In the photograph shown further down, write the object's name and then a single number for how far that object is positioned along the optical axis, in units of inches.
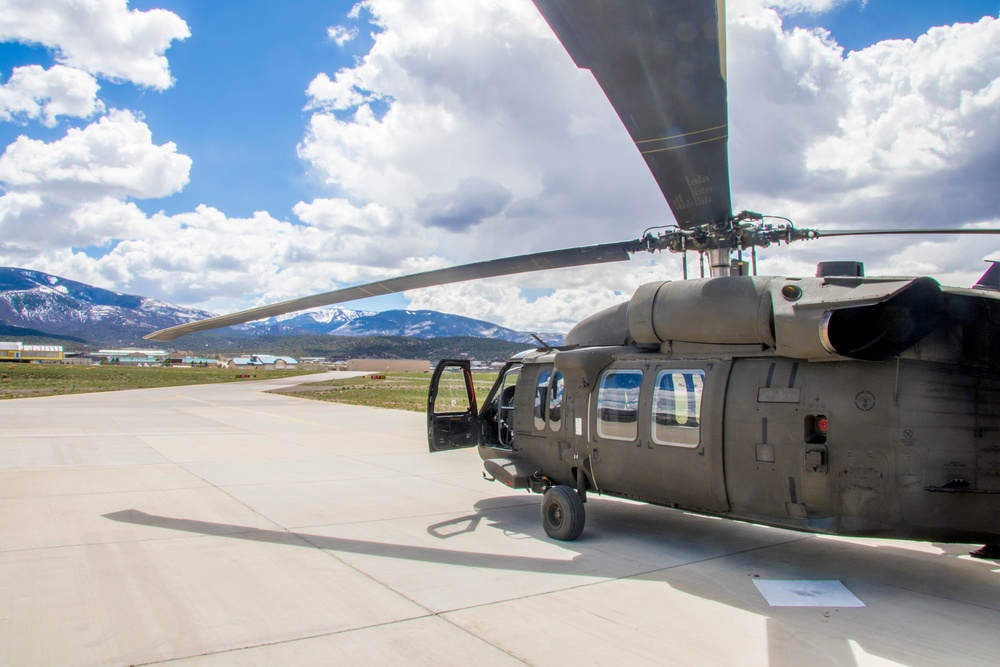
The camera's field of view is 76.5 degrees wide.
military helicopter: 185.6
